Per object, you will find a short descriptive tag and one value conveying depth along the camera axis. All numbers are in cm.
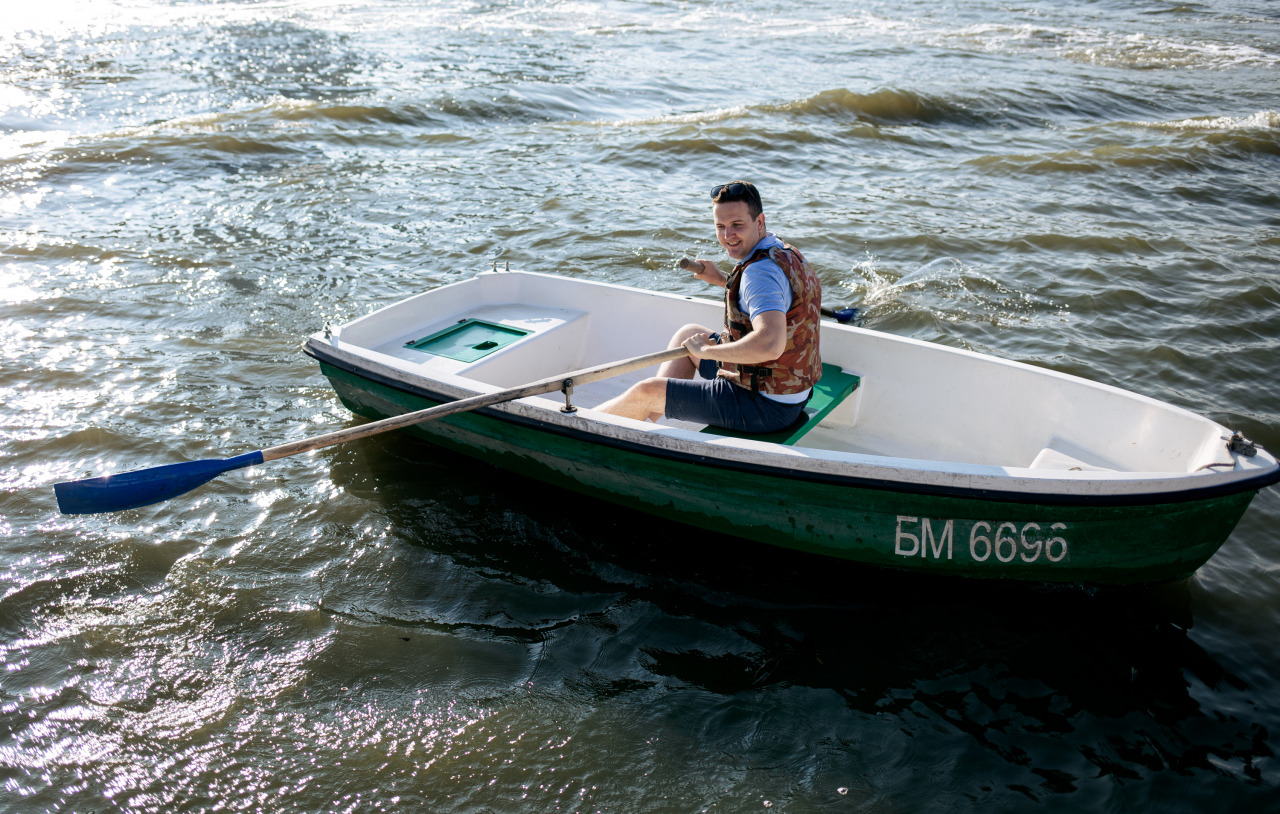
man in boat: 407
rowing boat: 382
